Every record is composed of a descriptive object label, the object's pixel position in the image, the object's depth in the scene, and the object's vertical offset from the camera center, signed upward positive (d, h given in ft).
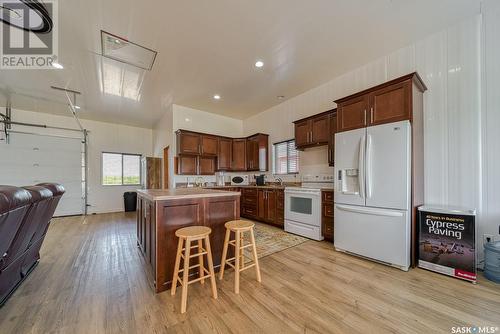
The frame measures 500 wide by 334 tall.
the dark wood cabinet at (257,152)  17.74 +1.55
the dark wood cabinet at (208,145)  16.98 +2.10
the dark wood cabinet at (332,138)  11.51 +1.85
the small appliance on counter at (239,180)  19.11 -1.22
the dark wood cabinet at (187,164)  16.34 +0.37
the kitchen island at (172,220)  6.44 -1.99
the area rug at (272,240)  9.97 -4.30
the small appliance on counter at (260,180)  17.21 -1.08
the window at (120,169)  21.16 -0.08
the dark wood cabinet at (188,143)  15.85 +2.20
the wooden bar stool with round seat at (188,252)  5.57 -2.72
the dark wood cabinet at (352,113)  8.97 +2.73
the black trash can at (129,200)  20.94 -3.52
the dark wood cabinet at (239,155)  18.66 +1.31
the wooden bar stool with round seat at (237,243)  6.35 -2.74
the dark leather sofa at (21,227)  4.37 -1.75
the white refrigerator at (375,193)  7.66 -1.11
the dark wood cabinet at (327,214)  10.64 -2.61
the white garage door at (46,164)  16.42 +0.42
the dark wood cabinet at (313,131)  12.00 +2.52
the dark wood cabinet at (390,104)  7.84 +2.80
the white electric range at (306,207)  11.24 -2.48
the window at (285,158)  15.55 +0.89
